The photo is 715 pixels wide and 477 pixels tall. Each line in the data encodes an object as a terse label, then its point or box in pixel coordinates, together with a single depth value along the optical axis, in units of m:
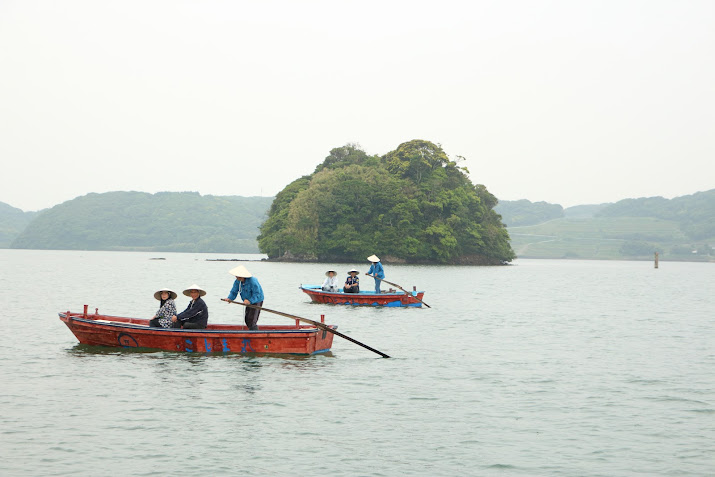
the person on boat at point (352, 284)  41.31
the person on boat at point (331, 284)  41.94
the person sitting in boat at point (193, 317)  22.84
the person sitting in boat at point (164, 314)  22.84
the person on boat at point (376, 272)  43.78
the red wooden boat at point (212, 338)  22.55
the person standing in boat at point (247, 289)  22.58
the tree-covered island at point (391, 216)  123.12
